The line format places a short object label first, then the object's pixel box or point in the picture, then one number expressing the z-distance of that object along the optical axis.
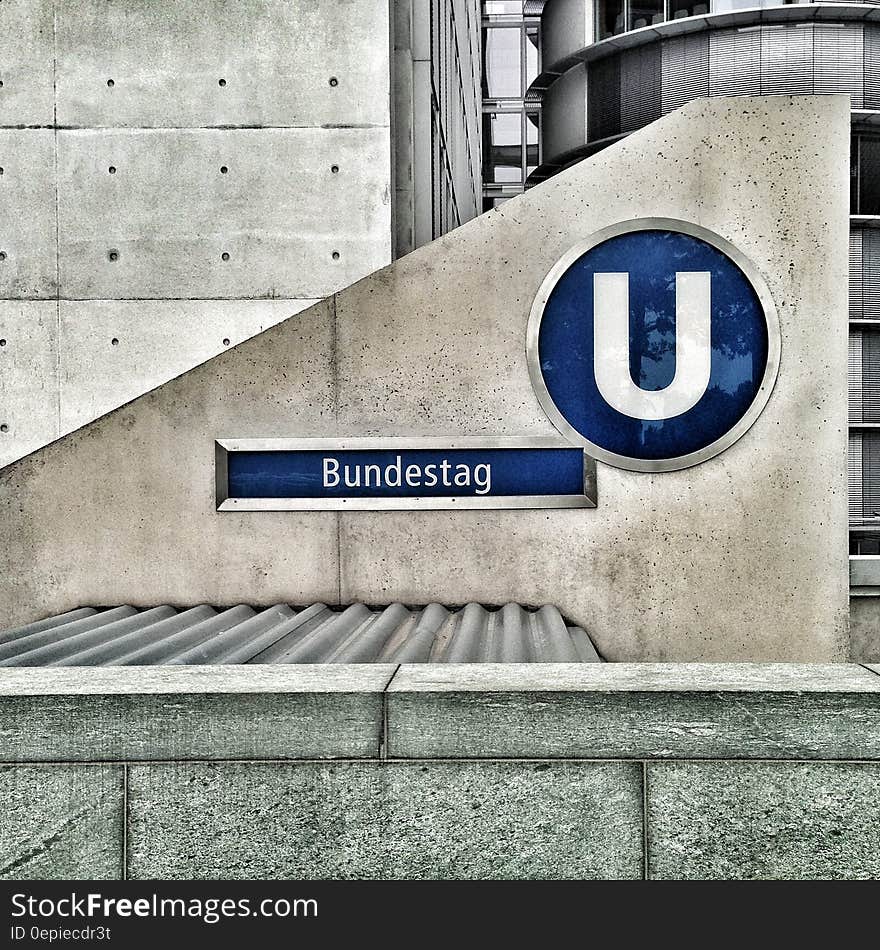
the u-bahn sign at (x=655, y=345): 6.46
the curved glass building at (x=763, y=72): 15.52
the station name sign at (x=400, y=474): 6.54
